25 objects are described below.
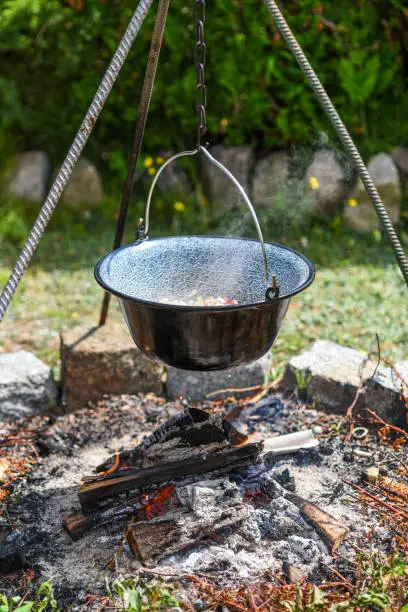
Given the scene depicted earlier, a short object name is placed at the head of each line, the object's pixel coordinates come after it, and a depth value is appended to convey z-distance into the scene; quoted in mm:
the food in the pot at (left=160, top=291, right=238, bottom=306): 2291
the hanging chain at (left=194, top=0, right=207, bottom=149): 2080
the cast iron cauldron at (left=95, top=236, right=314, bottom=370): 1887
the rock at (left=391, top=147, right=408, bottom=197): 5164
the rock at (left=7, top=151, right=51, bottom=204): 5500
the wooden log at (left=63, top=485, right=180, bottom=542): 2129
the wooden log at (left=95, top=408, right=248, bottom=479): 2307
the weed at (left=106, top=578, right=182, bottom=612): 1774
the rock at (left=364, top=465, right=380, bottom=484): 2371
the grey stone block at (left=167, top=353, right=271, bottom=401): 3041
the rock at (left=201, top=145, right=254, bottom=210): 5355
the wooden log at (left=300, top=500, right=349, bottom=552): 2068
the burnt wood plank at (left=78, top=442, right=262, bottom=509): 2143
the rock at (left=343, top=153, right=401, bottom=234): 5004
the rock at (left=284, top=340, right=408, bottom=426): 2759
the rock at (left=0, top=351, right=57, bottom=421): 2955
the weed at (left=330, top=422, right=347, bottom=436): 2709
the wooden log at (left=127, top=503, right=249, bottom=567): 2008
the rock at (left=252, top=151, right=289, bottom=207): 5219
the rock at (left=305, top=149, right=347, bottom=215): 5027
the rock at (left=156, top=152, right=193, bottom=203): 5465
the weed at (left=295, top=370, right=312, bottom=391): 2918
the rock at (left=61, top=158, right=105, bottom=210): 5609
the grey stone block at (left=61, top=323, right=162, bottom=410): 3037
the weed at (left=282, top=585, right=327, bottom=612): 1770
